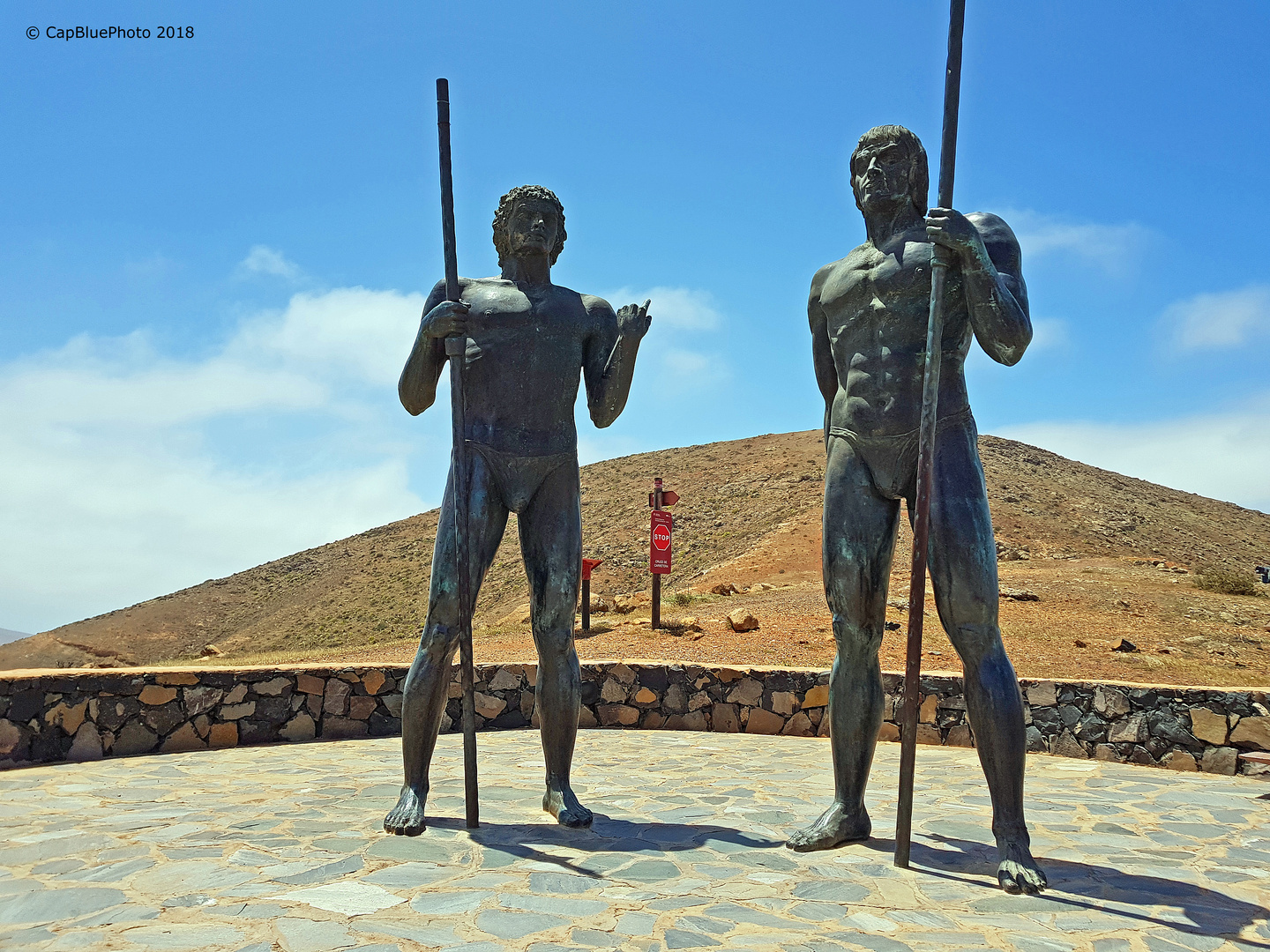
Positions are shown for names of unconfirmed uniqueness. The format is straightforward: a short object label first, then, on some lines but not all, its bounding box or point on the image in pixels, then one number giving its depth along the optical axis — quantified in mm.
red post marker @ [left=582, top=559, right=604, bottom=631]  15765
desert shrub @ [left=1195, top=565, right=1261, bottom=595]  20453
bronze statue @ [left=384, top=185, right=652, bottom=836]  4543
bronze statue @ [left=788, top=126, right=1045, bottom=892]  3906
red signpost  16516
